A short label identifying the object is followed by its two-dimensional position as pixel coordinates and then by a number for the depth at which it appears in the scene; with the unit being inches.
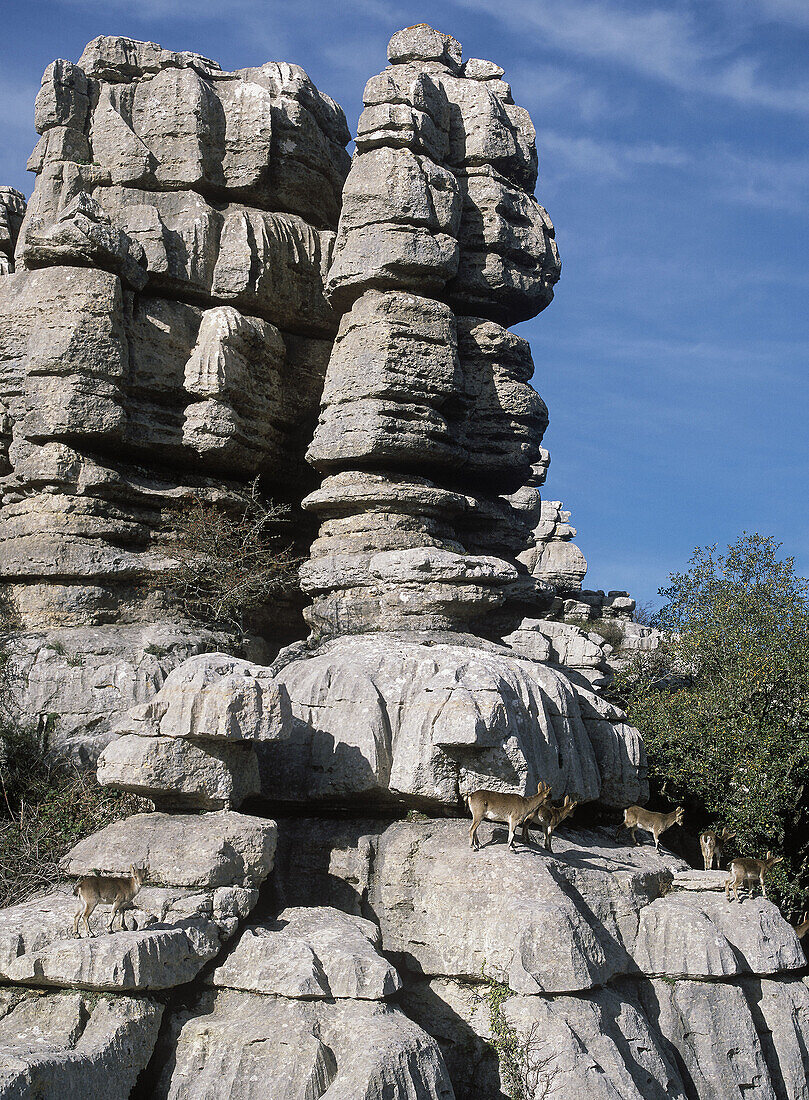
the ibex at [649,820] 714.8
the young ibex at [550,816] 613.3
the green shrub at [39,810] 620.7
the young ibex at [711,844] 729.6
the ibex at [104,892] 499.2
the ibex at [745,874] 644.1
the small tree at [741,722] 811.3
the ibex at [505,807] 589.3
